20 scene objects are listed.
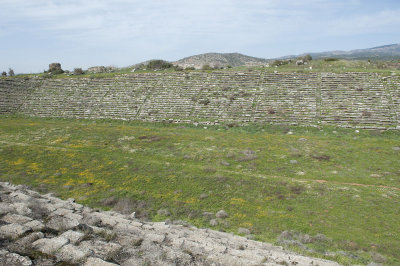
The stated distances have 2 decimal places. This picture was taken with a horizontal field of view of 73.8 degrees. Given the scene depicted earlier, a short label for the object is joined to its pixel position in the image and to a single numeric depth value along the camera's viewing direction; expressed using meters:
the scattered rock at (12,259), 7.22
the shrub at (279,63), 73.38
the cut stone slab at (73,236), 9.04
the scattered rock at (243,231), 16.92
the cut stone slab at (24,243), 7.96
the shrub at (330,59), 70.12
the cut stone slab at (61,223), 10.02
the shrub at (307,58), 75.51
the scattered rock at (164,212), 19.82
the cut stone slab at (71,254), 7.91
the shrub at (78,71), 81.69
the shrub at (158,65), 80.00
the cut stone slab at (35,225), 9.48
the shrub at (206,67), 74.74
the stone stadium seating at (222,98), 46.84
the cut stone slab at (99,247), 8.48
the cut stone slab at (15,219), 9.95
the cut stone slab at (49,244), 8.20
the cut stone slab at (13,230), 8.77
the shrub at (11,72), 86.88
